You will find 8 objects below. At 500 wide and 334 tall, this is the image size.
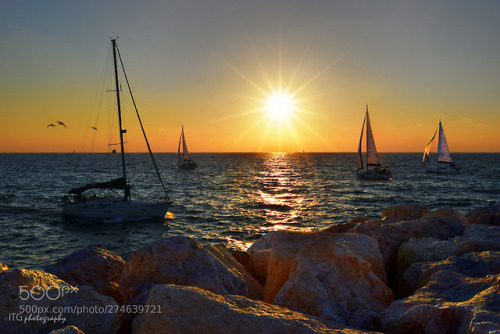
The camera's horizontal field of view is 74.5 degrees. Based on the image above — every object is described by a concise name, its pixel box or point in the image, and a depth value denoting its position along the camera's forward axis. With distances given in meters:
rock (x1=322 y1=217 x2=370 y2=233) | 12.88
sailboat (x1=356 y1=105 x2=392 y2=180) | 62.53
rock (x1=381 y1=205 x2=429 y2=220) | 12.75
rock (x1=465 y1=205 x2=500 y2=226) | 10.88
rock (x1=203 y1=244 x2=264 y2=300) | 6.19
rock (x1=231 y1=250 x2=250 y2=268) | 8.65
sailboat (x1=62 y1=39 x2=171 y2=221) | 27.89
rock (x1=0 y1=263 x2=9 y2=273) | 4.58
